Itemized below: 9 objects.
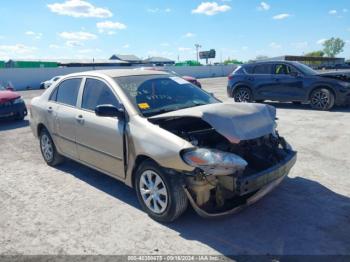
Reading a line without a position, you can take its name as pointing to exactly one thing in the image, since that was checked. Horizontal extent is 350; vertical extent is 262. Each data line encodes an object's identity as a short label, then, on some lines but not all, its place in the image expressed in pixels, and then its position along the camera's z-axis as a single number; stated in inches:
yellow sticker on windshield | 172.9
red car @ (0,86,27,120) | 430.6
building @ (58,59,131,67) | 2396.4
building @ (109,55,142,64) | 3110.2
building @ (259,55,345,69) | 2163.1
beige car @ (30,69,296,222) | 142.1
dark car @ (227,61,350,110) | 436.8
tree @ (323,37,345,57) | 5231.3
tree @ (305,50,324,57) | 4496.1
